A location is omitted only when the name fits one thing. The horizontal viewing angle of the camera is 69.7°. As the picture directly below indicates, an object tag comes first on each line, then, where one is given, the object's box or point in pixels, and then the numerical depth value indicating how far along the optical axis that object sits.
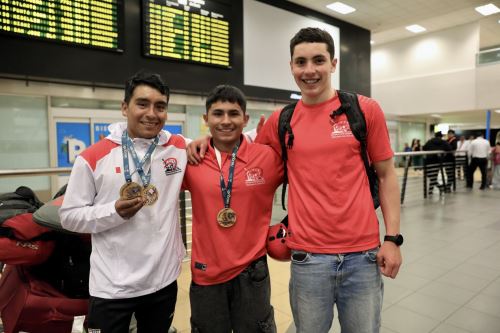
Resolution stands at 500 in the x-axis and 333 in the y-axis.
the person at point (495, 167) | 10.62
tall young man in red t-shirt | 1.57
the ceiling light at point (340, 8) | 9.34
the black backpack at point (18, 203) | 1.96
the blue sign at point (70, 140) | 6.86
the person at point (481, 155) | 10.60
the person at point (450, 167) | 10.33
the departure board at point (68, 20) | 4.96
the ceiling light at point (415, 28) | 14.00
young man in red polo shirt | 1.76
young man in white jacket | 1.59
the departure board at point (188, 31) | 6.25
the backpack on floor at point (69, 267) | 2.08
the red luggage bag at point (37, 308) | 2.05
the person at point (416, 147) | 15.66
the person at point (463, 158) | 11.27
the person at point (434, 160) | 9.61
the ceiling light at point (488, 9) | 11.38
